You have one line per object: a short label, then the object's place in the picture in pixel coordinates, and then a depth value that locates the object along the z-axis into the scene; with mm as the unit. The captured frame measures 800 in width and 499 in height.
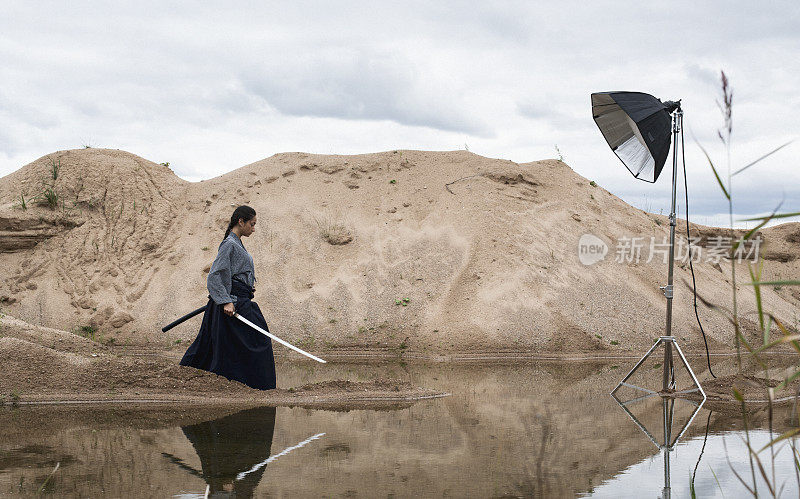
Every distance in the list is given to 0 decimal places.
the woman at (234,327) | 7863
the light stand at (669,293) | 7809
